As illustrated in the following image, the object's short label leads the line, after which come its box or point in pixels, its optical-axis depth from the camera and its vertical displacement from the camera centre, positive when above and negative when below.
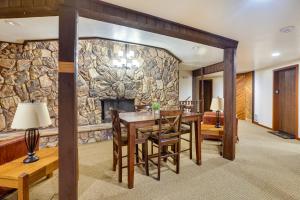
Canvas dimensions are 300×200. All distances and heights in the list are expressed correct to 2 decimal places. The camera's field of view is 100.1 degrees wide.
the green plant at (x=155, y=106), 2.32 -0.15
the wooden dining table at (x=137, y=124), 1.65 -0.37
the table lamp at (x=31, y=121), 1.28 -0.23
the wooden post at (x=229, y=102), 2.28 -0.07
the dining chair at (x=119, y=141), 1.75 -0.62
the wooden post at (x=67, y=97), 1.22 +0.01
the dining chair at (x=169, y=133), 1.79 -0.53
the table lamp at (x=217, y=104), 2.64 -0.13
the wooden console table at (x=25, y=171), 1.05 -0.71
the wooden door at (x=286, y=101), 3.66 -0.09
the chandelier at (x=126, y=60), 3.36 +1.05
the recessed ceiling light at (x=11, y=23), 2.16 +1.34
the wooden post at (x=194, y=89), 6.52 +0.48
